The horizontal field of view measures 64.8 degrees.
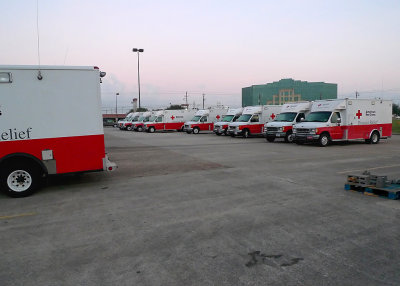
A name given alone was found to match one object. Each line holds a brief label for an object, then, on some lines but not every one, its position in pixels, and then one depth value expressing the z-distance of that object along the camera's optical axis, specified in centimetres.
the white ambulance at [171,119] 3891
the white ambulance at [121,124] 4633
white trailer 742
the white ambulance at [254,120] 2659
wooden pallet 687
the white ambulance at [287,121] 2177
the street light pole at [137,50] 4736
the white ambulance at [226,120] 2942
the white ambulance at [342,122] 1897
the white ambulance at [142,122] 4158
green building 11469
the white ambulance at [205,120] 3450
